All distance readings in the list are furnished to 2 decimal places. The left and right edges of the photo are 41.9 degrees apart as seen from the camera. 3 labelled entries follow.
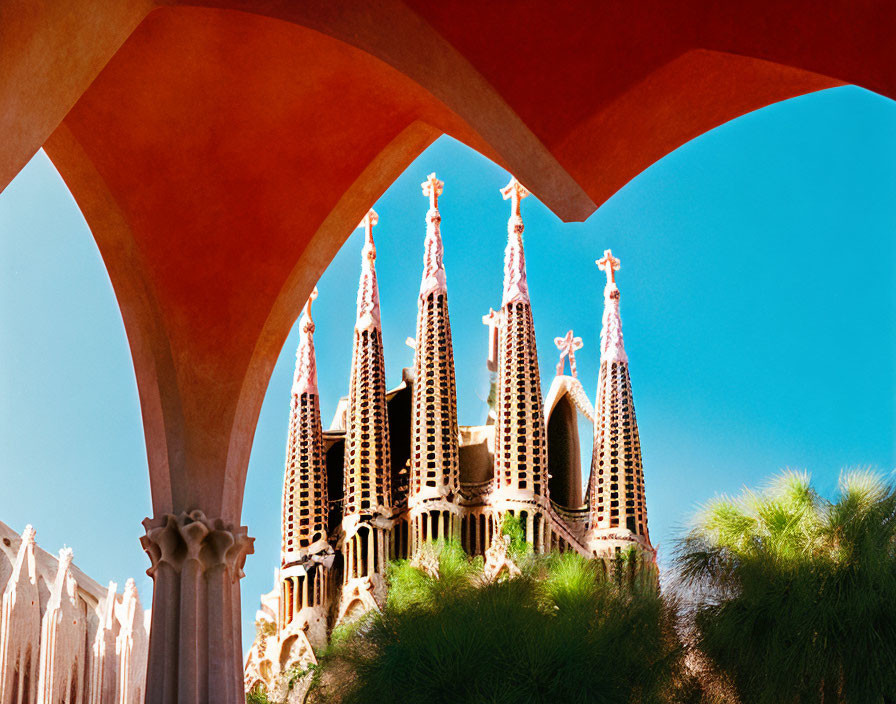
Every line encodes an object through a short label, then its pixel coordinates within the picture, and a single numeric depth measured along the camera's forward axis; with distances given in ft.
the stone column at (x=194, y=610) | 18.34
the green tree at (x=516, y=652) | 28.94
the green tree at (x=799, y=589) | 24.29
